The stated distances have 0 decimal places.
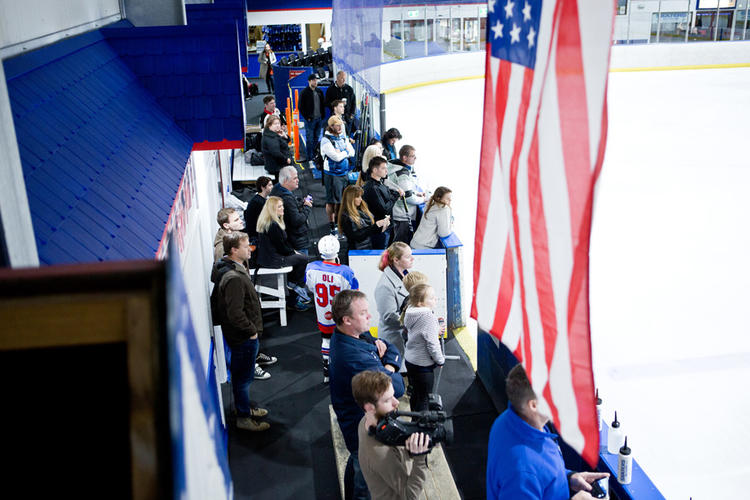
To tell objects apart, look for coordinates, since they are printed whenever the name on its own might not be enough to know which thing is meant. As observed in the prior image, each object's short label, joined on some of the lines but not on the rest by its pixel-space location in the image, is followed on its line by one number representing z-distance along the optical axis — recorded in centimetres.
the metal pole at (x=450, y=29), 2391
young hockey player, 581
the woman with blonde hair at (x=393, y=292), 542
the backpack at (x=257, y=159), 1402
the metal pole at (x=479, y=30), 2438
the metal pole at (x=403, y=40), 2320
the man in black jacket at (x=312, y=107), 1327
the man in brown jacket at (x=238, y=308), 500
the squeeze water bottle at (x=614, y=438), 376
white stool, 732
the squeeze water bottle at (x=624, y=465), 357
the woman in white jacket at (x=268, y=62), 2409
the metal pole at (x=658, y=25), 2458
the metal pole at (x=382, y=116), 991
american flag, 183
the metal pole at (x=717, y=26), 2441
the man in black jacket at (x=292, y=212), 735
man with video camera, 320
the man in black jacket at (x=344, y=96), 1262
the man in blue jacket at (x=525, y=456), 278
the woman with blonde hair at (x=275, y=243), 701
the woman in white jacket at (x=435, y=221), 689
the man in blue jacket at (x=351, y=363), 400
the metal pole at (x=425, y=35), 2352
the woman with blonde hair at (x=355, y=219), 724
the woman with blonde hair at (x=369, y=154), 816
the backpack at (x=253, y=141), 1442
